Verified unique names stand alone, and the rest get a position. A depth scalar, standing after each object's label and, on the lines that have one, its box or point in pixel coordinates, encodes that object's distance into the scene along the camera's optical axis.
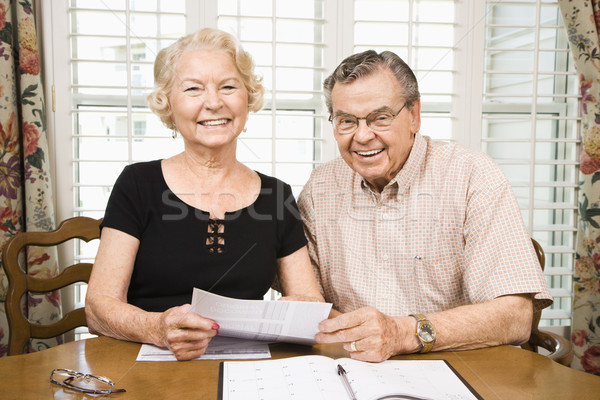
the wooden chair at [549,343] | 1.23
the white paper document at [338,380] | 0.85
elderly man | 1.31
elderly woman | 1.33
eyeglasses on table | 0.85
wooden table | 0.86
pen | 0.85
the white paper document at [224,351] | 1.03
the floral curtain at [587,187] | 2.10
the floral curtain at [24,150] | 1.84
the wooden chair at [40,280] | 1.54
